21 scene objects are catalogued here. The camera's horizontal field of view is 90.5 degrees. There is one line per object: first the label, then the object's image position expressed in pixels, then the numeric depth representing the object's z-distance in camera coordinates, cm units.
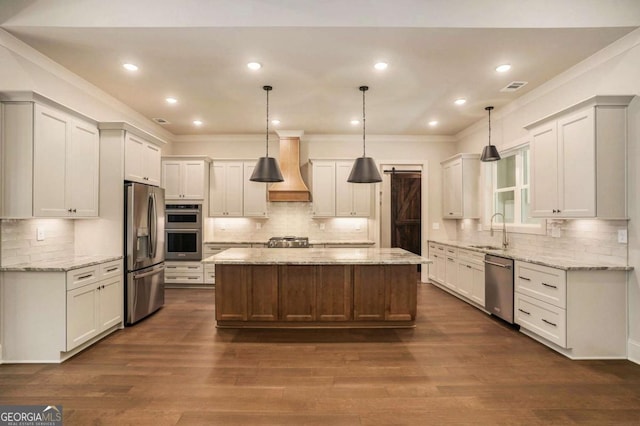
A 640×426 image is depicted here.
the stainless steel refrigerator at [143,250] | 391
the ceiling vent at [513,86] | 396
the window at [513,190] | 459
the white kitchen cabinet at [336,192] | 611
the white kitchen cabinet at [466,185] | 560
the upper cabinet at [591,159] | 302
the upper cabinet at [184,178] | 595
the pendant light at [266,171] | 386
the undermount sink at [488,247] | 471
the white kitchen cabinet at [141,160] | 396
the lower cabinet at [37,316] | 293
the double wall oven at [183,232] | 593
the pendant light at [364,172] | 388
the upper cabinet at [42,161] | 288
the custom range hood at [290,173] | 595
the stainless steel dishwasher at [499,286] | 386
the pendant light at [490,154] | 443
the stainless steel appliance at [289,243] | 571
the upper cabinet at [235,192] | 613
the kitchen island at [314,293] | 374
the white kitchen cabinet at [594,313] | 303
